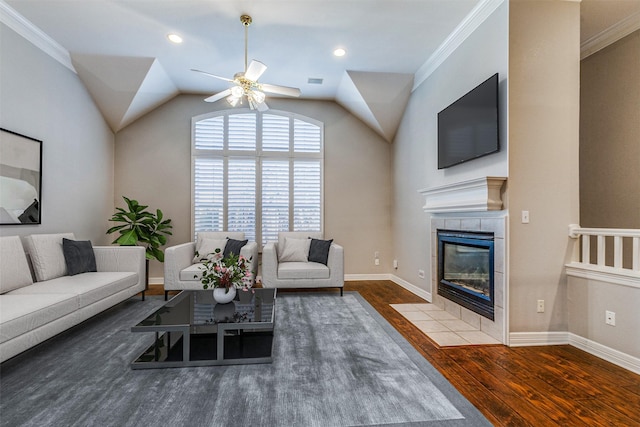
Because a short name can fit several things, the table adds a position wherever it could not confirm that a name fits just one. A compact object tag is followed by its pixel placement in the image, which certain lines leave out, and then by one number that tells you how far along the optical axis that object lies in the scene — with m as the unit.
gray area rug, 1.68
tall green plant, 4.55
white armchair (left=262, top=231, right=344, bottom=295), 4.25
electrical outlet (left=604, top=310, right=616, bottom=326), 2.41
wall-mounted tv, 2.90
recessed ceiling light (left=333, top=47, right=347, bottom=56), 3.94
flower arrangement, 2.77
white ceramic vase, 2.78
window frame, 5.35
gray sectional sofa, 2.17
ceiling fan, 3.07
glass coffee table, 2.25
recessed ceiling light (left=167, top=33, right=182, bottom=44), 3.64
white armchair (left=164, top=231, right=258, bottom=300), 4.04
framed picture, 3.16
